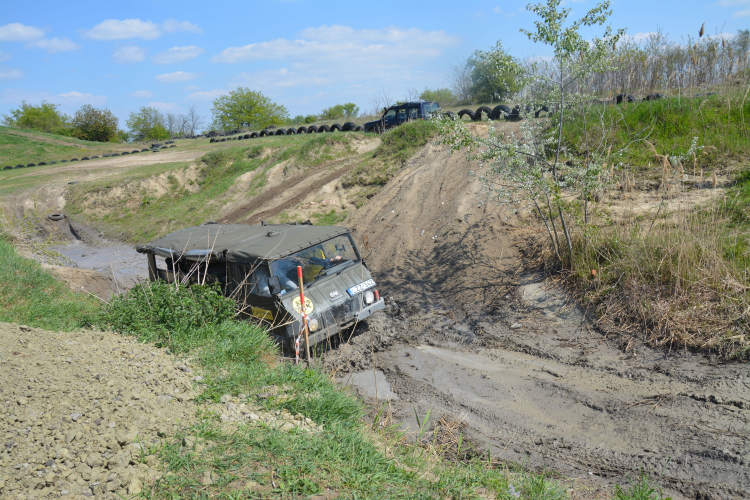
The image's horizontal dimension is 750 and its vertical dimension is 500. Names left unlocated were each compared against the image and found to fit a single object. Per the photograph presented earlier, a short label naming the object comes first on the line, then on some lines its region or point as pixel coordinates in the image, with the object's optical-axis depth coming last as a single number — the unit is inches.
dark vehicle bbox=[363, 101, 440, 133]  759.1
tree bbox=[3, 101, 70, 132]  2350.0
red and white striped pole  215.3
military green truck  242.7
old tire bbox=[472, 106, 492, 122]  692.7
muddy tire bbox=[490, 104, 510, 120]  668.1
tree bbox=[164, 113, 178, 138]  2566.4
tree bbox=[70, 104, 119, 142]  1966.0
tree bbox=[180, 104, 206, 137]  2607.8
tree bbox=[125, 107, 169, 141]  2390.5
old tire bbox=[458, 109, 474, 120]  690.6
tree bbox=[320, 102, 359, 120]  2247.0
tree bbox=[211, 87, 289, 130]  2262.6
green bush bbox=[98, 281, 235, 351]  212.7
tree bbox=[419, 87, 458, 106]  1786.3
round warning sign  239.8
